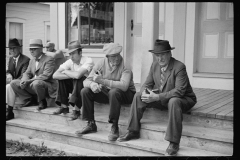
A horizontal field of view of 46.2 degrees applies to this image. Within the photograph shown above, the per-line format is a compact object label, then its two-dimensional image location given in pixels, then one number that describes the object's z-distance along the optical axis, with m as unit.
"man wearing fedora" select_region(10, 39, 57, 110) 5.18
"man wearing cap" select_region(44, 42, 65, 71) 6.01
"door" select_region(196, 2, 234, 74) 5.43
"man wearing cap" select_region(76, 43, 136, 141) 3.94
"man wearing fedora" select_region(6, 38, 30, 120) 5.78
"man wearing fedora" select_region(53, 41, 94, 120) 4.49
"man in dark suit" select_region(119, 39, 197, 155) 3.56
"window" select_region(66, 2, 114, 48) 6.72
